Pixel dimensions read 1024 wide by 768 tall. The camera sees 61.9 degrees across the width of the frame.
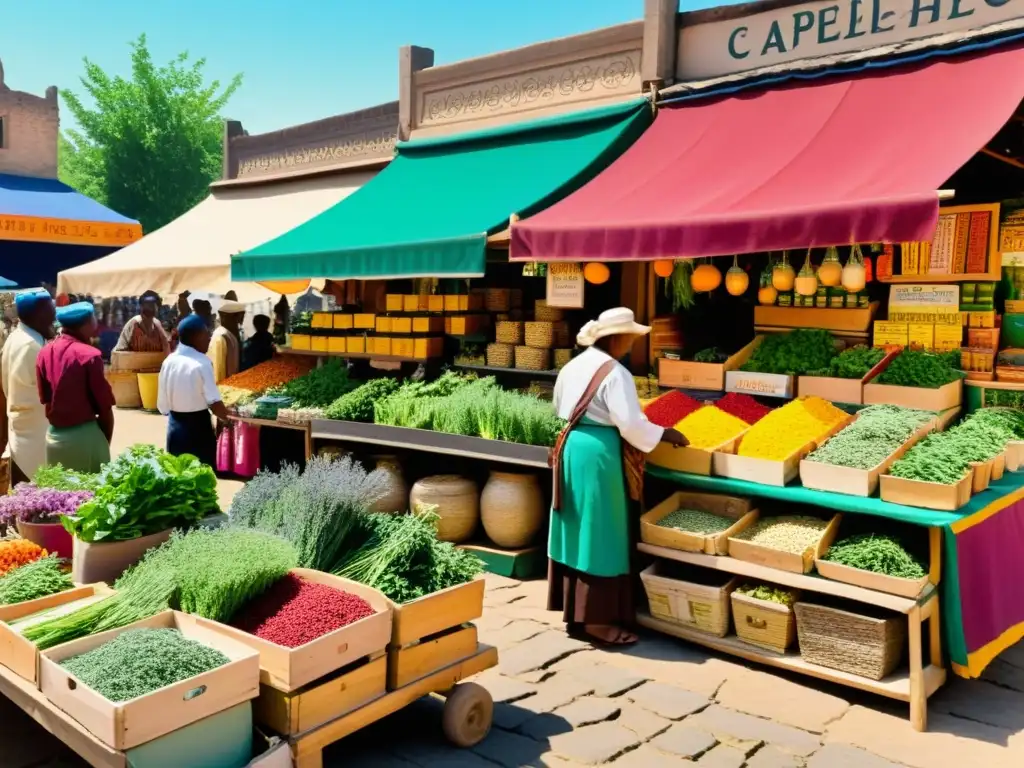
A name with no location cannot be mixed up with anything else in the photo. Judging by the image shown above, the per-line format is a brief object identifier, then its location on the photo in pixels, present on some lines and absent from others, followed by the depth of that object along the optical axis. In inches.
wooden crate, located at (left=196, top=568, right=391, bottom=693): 122.2
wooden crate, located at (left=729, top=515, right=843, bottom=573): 180.7
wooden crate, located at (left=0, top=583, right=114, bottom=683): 125.2
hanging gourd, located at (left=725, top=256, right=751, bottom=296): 239.6
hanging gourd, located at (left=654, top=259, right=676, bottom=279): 262.2
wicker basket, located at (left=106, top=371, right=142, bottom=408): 569.9
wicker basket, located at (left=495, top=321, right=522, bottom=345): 308.3
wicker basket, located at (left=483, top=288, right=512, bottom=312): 327.6
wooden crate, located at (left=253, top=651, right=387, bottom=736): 123.8
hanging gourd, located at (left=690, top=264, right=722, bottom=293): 247.0
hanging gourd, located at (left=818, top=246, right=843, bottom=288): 218.7
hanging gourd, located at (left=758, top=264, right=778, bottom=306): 244.4
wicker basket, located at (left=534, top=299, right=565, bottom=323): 306.0
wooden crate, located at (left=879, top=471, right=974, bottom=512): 167.3
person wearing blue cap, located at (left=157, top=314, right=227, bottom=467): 277.3
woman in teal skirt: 198.1
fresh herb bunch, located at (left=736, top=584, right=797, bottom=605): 185.3
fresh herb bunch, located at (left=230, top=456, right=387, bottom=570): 152.6
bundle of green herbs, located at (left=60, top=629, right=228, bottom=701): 112.9
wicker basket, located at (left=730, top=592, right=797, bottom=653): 184.1
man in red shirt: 228.1
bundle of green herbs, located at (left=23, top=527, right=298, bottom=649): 130.5
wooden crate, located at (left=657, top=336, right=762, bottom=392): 245.1
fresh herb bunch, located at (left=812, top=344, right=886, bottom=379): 223.8
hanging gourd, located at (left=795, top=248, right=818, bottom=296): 223.1
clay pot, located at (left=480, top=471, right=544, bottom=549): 246.1
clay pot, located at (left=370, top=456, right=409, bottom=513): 272.7
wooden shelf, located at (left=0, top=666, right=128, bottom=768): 109.9
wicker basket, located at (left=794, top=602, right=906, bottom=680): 169.8
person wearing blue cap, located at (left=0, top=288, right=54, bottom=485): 250.7
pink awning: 187.6
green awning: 271.7
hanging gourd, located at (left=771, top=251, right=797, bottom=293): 229.3
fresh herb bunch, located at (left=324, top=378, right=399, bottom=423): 291.3
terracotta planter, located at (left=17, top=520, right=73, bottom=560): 165.6
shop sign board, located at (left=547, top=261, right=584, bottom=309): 267.6
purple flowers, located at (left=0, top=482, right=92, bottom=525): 169.0
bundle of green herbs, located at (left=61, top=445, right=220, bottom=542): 151.2
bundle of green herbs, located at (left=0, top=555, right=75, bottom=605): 141.0
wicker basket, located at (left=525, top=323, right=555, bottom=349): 300.7
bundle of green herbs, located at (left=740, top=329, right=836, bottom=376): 231.8
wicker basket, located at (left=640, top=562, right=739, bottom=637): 193.3
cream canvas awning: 438.6
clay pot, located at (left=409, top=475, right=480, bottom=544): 255.0
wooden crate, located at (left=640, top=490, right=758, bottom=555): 194.9
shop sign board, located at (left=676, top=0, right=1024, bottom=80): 234.8
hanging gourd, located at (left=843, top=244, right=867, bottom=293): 211.8
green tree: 1104.2
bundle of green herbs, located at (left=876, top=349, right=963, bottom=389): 213.5
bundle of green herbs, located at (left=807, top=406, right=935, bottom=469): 184.9
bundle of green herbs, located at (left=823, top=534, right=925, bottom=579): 170.6
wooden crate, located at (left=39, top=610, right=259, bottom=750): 107.3
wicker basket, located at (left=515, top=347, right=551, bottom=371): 301.1
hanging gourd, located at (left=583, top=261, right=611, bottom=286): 269.7
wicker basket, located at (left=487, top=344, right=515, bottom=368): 308.3
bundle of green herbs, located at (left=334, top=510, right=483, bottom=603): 146.6
